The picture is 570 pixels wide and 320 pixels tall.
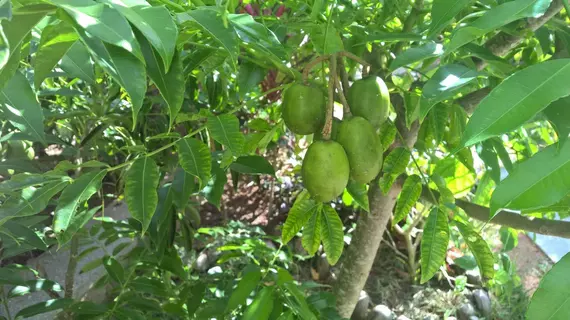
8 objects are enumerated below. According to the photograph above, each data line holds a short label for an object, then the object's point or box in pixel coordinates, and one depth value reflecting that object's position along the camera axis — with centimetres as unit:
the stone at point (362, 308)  229
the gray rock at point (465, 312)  230
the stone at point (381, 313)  222
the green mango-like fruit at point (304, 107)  85
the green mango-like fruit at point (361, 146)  81
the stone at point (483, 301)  236
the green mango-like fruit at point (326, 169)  78
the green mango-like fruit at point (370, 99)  86
